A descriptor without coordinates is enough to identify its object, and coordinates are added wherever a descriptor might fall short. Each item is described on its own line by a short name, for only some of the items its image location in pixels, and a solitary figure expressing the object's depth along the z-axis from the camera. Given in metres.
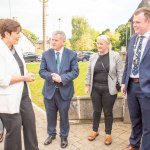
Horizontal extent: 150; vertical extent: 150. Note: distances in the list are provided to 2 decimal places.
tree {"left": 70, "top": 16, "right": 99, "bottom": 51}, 38.67
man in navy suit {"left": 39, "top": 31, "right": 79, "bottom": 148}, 2.68
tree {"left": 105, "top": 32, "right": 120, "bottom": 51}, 39.12
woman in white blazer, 1.99
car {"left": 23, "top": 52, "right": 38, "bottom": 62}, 23.71
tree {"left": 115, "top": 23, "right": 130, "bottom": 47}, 38.95
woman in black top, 2.78
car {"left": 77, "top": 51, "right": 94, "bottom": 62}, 22.42
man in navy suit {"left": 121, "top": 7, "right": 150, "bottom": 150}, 2.24
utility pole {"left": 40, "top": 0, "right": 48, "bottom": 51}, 11.52
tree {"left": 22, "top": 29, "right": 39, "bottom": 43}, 60.15
